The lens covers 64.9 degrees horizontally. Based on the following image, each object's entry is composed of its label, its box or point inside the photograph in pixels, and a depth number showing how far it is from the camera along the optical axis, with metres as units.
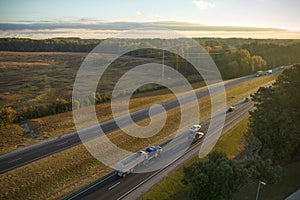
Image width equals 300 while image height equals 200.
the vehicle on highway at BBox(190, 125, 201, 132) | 38.18
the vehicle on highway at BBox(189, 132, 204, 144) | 35.97
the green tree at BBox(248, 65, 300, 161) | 25.88
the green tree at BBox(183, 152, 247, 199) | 17.34
